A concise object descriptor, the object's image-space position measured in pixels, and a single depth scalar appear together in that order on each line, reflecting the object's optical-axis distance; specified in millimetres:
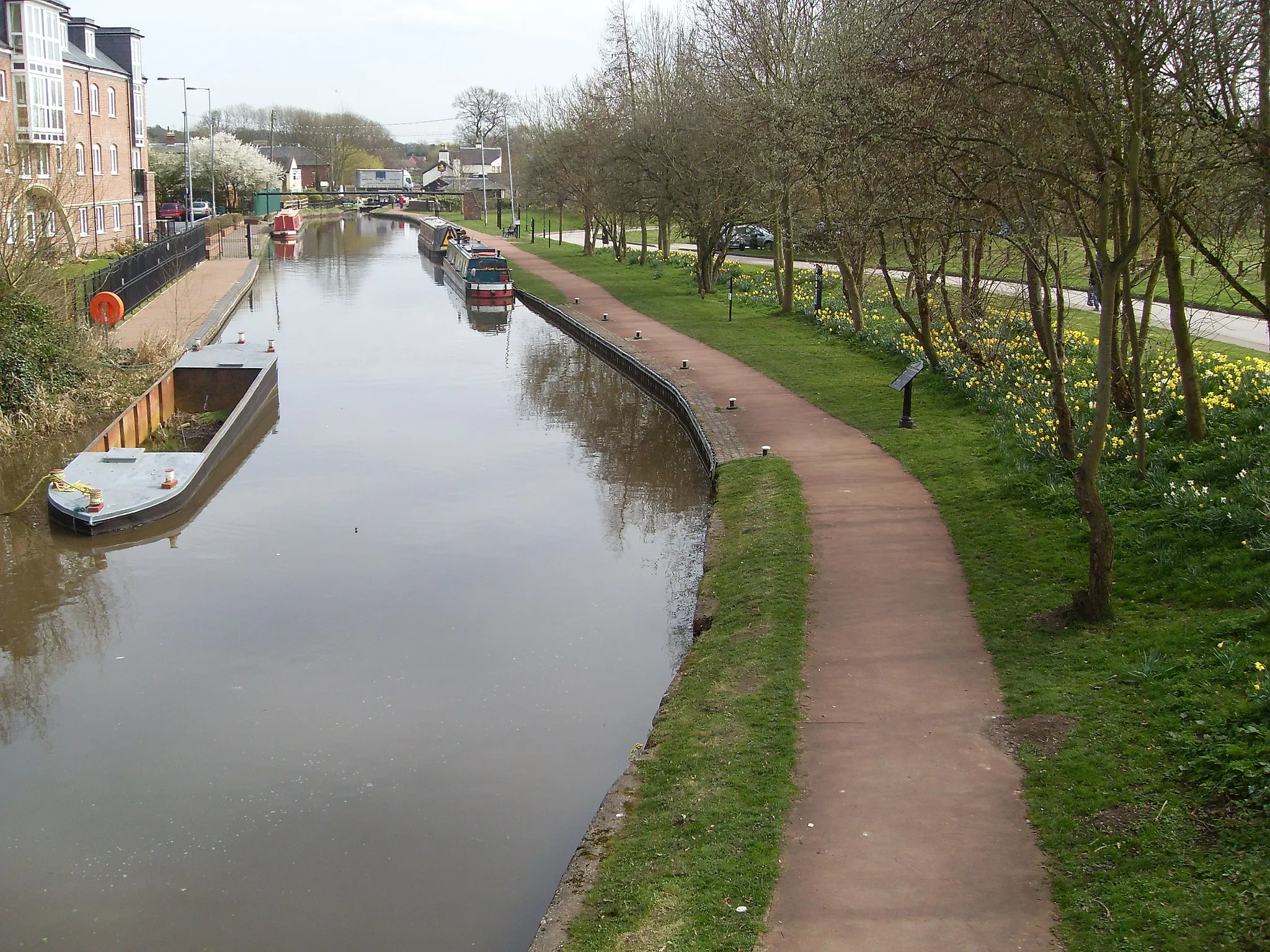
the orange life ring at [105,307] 22203
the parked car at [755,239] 48875
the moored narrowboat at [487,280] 38562
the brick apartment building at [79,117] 33312
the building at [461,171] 114875
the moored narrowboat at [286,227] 66188
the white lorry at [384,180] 125125
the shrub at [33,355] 19609
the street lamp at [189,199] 56438
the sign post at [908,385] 17375
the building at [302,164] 122938
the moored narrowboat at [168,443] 15375
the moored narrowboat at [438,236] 55094
